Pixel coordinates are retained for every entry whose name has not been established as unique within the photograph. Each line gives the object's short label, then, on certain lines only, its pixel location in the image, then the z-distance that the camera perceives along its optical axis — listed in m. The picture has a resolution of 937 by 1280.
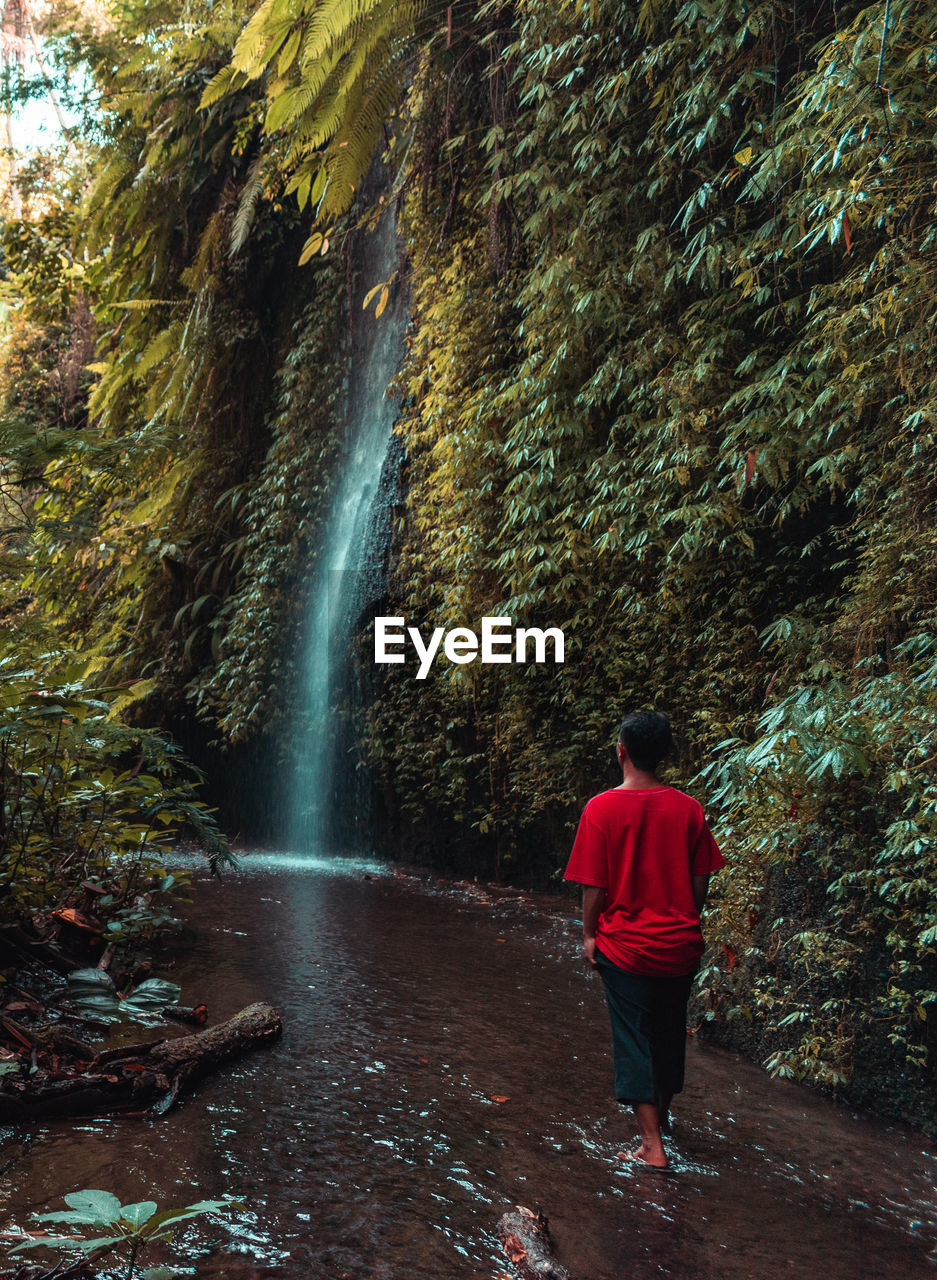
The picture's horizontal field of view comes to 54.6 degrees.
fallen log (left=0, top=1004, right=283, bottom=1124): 2.76
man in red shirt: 2.90
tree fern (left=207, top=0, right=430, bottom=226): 6.67
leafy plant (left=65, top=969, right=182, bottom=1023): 3.73
